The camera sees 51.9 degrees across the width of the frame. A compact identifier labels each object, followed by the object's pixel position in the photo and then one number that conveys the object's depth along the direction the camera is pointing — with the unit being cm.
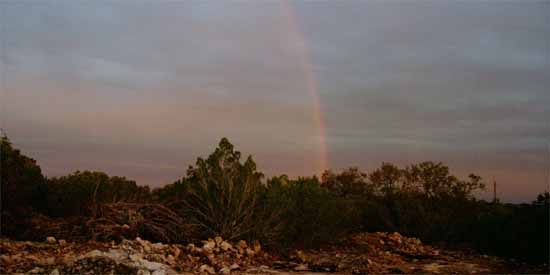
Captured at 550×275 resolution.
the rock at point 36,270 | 749
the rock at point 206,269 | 880
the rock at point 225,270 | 889
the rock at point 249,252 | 1038
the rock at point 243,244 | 1051
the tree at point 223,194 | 1115
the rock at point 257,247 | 1074
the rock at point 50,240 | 1018
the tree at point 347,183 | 1984
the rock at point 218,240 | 1042
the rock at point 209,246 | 992
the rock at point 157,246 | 953
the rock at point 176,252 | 947
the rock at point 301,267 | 969
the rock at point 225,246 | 1023
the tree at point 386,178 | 1866
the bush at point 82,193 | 1223
